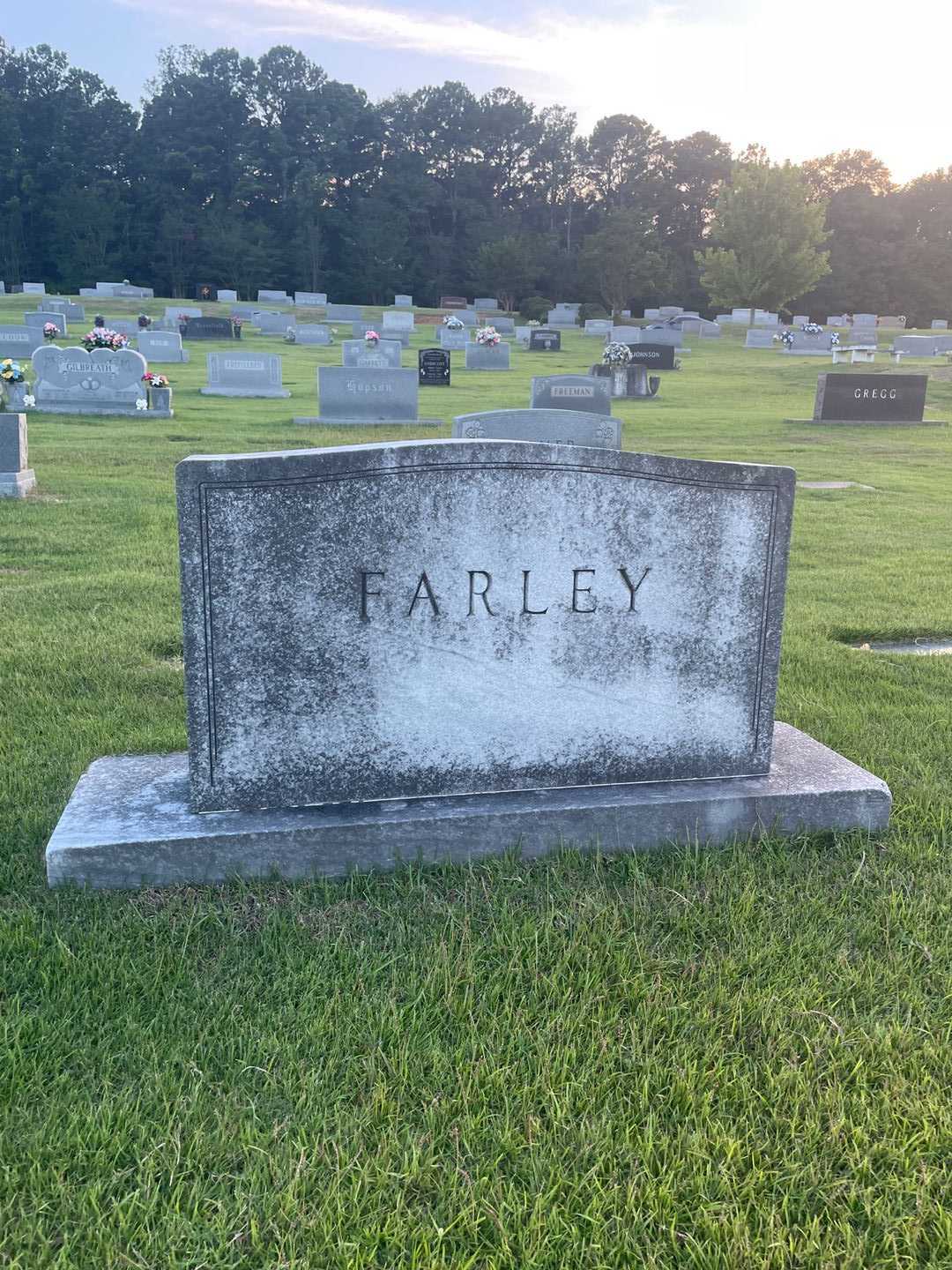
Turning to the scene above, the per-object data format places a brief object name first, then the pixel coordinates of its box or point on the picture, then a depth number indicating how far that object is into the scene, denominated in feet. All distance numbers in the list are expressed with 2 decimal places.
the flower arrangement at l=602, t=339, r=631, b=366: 73.72
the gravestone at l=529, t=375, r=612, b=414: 44.32
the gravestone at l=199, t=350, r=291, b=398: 65.05
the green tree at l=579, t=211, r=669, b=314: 197.26
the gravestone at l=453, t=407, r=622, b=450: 28.12
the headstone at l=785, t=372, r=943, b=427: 59.16
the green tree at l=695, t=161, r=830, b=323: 161.99
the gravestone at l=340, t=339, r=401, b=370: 77.87
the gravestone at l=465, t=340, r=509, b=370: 90.17
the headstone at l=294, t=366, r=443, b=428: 51.62
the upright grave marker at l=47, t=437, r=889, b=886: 8.93
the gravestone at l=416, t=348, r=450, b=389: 75.36
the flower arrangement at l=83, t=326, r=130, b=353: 55.98
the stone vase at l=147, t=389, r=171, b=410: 53.62
